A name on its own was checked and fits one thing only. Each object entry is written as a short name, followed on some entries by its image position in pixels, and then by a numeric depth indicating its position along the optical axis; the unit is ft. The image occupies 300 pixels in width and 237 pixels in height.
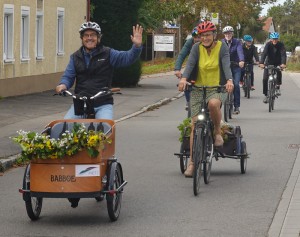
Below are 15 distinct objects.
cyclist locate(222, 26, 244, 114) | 73.56
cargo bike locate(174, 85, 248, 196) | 37.70
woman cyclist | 39.91
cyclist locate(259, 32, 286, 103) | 83.46
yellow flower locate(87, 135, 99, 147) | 30.76
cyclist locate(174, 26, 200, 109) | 51.39
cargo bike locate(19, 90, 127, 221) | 30.99
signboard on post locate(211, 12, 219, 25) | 163.37
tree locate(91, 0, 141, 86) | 120.26
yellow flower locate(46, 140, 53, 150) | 30.81
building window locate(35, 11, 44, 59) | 111.90
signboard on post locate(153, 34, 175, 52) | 180.10
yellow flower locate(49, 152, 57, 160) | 30.96
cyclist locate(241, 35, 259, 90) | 96.84
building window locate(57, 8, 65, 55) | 120.98
